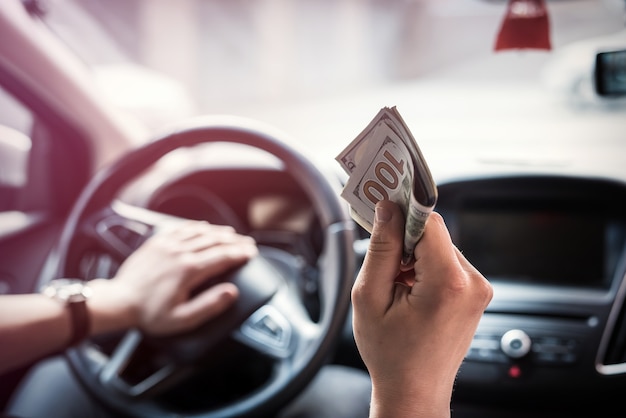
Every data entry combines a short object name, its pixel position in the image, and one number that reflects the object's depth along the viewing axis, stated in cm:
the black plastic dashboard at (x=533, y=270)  142
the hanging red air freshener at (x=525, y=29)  149
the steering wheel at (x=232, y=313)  125
